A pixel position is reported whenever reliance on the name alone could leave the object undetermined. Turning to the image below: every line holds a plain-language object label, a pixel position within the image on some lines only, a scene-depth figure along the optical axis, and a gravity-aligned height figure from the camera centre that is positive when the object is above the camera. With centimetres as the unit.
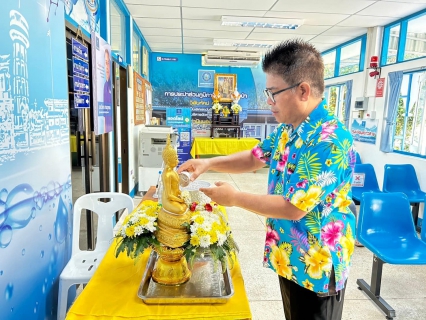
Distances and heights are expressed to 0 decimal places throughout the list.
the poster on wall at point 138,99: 516 +26
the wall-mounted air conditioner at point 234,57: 710 +137
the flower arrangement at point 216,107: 776 +21
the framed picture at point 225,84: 819 +85
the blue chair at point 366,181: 391 -78
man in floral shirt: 107 -28
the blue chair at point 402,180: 395 -77
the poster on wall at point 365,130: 535 -18
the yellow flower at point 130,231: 117 -45
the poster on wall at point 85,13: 215 +78
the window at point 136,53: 547 +113
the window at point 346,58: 585 +132
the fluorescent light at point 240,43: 635 +154
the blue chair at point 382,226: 245 -88
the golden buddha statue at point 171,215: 118 -40
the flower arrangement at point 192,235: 115 -46
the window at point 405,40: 438 +126
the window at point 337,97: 689 +51
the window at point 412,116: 434 +8
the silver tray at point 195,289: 115 -69
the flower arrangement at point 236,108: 777 +21
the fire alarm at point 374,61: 521 +101
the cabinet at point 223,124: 793 -22
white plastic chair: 182 -94
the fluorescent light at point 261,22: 480 +152
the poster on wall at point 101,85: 256 +25
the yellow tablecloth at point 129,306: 109 -71
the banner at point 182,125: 745 -27
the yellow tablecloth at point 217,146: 748 -73
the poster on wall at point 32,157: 128 -24
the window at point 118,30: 403 +118
